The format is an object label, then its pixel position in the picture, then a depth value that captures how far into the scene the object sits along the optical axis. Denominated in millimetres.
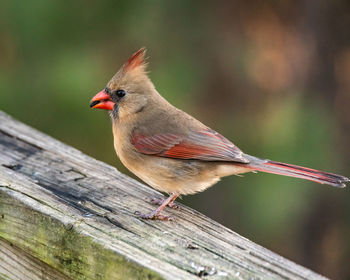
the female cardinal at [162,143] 4741
